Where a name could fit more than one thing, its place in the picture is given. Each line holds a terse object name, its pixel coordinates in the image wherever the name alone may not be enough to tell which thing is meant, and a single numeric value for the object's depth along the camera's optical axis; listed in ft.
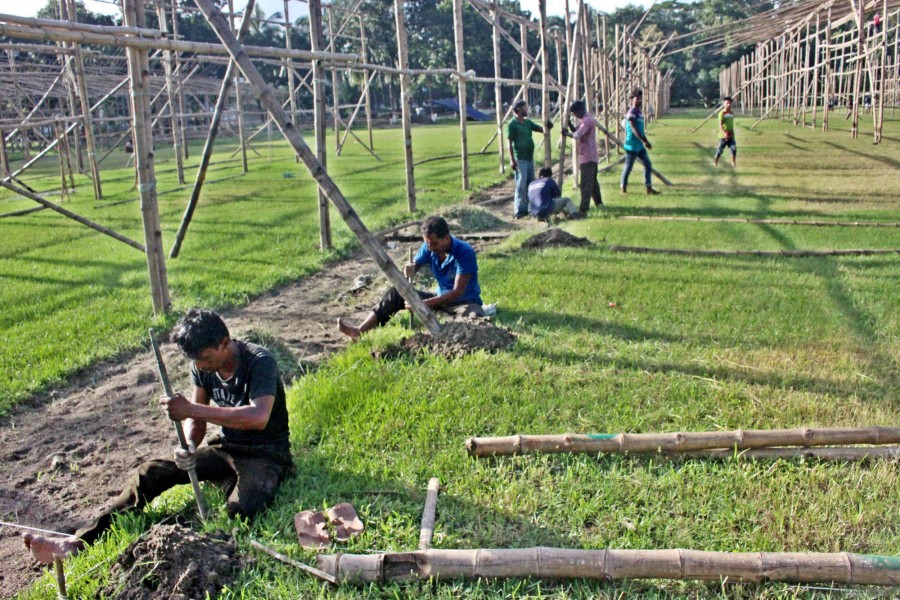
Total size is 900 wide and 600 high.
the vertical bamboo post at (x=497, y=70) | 55.93
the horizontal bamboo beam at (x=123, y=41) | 19.19
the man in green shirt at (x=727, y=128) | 56.13
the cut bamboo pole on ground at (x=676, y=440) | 13.89
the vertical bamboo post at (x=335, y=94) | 70.54
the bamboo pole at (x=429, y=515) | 11.71
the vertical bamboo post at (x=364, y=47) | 70.92
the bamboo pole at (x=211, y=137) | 25.50
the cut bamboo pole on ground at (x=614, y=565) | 10.43
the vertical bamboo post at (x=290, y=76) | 66.49
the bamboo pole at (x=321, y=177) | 20.17
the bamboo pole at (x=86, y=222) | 26.02
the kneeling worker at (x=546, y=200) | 40.68
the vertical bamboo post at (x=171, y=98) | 51.49
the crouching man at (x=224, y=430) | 12.34
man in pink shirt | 41.24
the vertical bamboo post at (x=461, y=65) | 49.16
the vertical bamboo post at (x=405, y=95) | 41.52
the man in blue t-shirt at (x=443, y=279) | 21.58
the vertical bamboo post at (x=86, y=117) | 46.41
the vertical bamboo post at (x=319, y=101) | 33.30
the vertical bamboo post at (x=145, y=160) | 23.50
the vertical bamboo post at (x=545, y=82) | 45.09
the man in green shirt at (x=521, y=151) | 42.34
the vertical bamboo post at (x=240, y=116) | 60.75
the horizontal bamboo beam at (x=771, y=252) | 29.53
